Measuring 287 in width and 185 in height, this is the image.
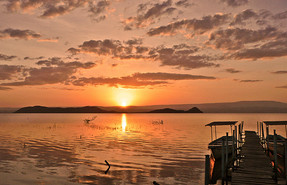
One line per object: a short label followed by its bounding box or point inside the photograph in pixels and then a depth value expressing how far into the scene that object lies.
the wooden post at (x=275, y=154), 18.83
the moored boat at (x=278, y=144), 25.76
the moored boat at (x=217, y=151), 26.94
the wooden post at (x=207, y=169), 18.20
